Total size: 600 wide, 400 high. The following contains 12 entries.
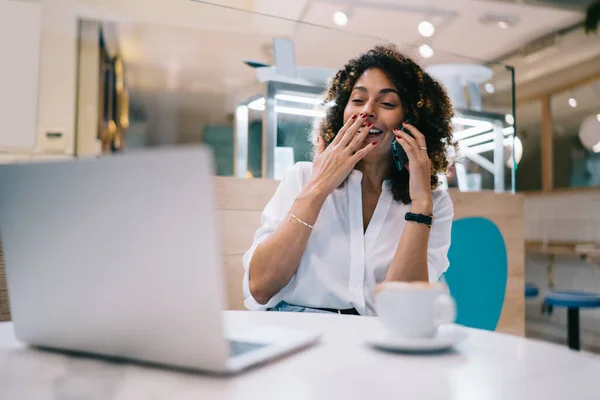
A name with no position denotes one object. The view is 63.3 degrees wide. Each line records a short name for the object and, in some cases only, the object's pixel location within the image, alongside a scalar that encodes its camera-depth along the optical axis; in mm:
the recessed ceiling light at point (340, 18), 4523
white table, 427
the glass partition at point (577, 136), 5230
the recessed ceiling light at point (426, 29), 4653
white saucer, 571
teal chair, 1475
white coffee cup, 616
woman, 1199
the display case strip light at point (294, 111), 2020
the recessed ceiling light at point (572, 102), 5577
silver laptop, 406
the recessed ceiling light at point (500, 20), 4444
